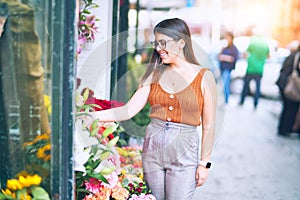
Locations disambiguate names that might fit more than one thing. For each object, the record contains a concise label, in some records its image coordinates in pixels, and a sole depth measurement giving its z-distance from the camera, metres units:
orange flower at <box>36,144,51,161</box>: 2.15
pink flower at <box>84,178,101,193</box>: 2.60
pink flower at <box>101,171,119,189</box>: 2.66
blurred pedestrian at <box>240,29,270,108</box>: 10.10
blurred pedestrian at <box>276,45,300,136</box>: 7.92
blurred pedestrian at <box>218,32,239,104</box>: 10.98
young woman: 2.82
